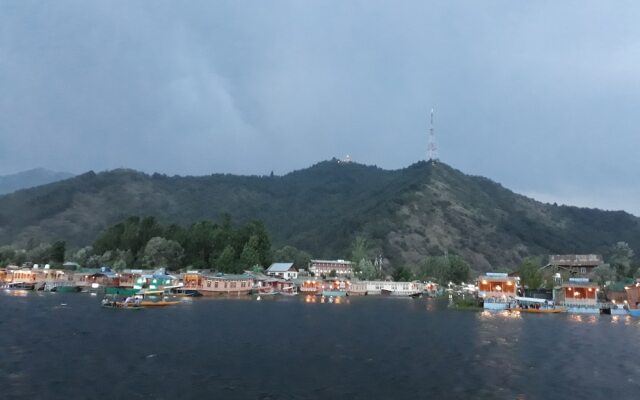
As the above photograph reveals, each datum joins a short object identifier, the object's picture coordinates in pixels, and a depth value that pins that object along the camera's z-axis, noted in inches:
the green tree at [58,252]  6156.5
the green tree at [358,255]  7273.6
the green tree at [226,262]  5600.4
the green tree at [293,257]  7278.5
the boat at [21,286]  5118.1
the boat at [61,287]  4883.9
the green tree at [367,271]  6742.1
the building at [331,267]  7251.5
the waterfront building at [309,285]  6008.9
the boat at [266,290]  5187.0
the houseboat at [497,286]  4237.2
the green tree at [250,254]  5787.4
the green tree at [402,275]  6747.1
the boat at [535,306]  3705.2
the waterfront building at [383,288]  6127.0
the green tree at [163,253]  5826.8
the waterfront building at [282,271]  6128.0
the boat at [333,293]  5280.5
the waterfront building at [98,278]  5365.7
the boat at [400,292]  5895.7
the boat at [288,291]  5492.1
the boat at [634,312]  3605.1
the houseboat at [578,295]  3838.6
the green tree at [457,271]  6940.0
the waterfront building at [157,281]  4752.0
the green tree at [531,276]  4714.6
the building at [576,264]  5078.7
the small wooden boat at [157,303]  3230.8
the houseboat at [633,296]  3848.4
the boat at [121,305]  3122.5
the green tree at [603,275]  4573.1
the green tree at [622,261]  4882.9
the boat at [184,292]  4588.8
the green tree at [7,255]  6353.3
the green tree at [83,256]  6383.4
